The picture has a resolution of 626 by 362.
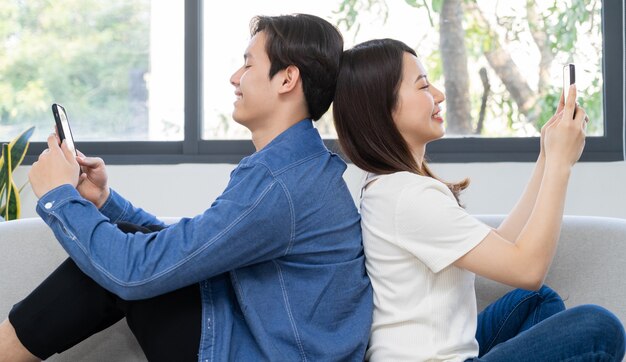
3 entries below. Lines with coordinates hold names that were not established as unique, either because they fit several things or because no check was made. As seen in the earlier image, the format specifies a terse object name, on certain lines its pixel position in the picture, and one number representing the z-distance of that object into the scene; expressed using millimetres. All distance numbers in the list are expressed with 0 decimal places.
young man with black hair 2660
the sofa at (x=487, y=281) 3221
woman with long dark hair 2679
